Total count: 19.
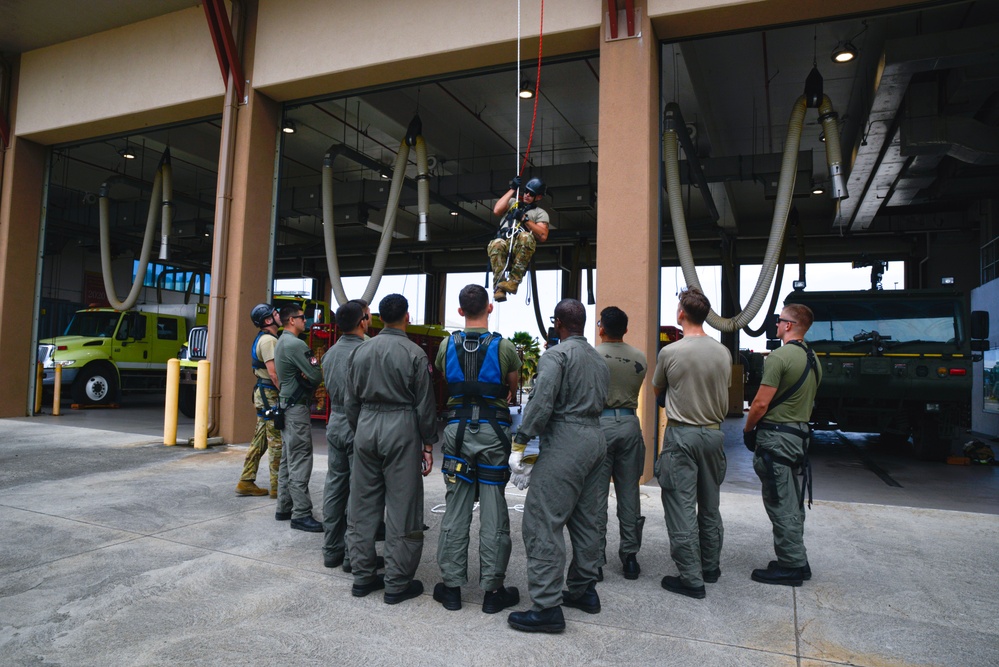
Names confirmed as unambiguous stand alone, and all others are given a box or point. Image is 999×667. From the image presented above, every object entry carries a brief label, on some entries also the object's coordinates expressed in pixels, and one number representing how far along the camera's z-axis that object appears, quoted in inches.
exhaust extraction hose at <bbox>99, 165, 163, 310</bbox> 471.2
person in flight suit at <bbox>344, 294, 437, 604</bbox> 135.6
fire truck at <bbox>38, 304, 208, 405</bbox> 538.6
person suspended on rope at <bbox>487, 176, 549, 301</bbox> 171.8
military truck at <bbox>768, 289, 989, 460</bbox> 323.0
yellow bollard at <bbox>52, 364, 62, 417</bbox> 474.3
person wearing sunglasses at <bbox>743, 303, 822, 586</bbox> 148.6
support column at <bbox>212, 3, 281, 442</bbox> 345.7
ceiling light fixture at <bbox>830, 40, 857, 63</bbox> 338.1
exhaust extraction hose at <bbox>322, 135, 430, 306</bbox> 379.9
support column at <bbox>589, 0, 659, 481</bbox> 255.1
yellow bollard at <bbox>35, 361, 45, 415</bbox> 467.5
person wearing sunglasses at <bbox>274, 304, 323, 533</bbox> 188.1
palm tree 664.4
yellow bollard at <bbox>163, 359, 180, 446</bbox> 341.4
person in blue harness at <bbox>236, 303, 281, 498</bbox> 206.1
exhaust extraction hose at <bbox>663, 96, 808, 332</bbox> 289.0
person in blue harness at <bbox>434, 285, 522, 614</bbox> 130.2
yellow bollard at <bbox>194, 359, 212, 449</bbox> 332.5
